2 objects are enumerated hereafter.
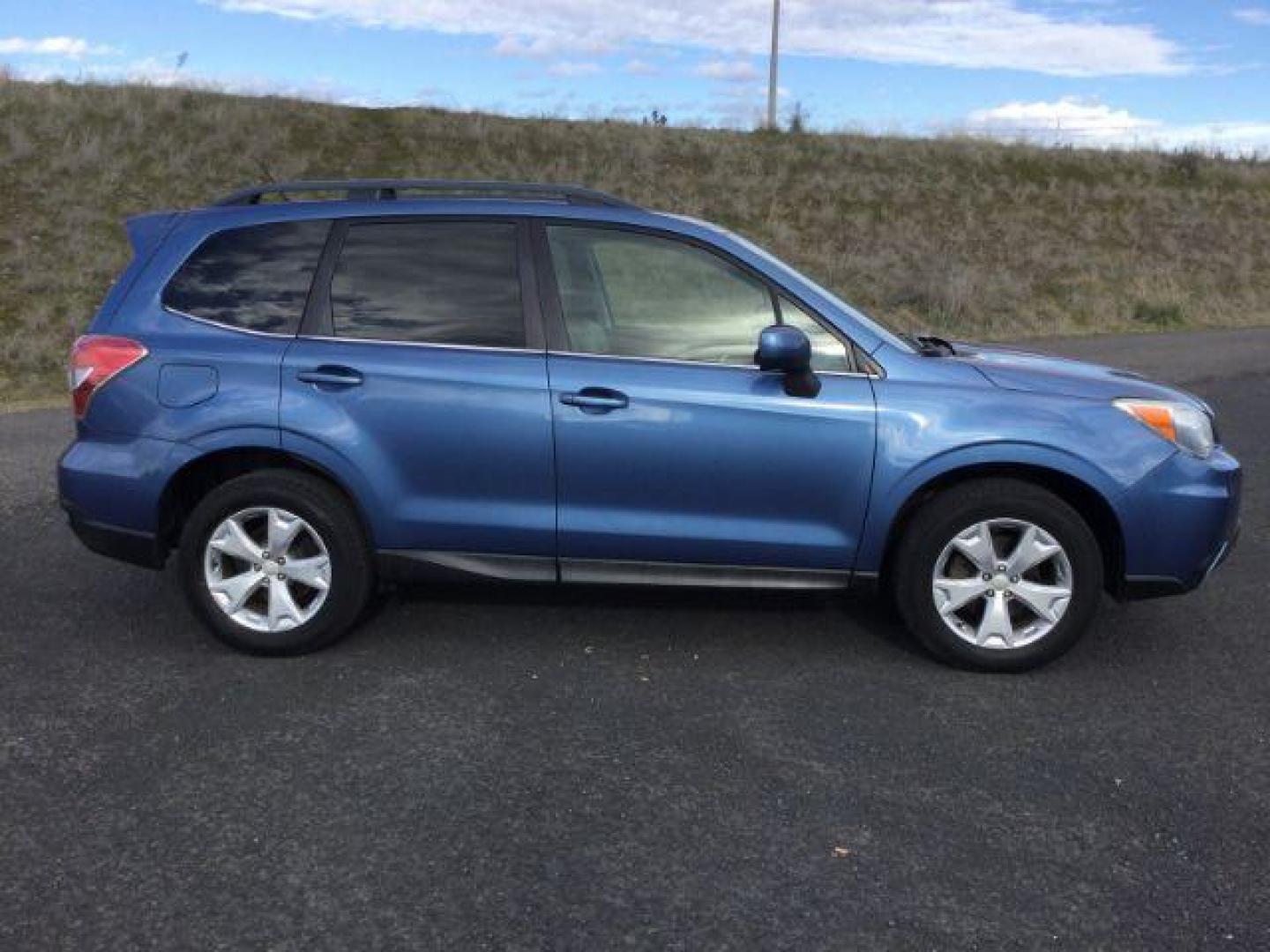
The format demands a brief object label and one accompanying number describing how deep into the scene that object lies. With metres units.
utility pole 35.50
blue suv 4.17
